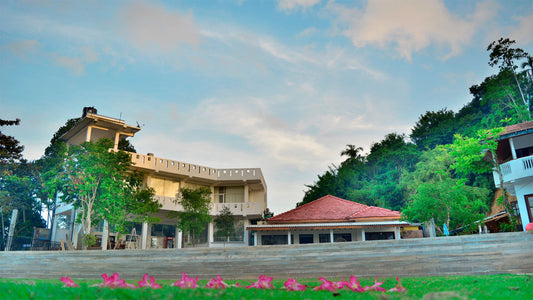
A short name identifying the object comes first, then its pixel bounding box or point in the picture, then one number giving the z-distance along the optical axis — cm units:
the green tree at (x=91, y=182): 1750
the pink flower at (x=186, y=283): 324
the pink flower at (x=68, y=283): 346
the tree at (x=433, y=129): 3594
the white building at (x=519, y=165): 1574
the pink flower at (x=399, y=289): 371
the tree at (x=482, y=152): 1700
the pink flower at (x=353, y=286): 339
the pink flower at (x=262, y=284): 361
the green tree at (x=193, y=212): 2523
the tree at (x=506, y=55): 3579
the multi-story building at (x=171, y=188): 2709
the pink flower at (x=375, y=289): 362
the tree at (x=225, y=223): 2900
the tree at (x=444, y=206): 1722
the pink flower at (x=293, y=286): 343
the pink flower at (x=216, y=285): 330
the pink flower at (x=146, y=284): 326
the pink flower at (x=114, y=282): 325
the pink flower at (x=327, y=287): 341
